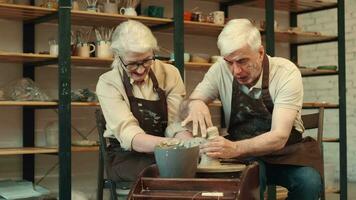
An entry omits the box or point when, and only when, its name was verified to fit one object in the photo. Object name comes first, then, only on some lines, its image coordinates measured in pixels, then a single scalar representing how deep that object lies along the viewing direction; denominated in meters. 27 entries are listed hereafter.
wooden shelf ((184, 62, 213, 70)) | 4.27
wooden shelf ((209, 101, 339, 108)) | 5.02
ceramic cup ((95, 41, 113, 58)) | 3.85
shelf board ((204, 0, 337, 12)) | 4.96
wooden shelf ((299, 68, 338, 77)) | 5.07
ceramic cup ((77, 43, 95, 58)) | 3.81
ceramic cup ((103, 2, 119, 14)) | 3.94
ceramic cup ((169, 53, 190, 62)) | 4.26
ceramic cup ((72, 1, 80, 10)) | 3.78
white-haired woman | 2.23
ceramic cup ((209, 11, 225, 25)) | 4.43
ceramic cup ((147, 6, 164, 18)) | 4.19
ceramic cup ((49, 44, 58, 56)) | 3.68
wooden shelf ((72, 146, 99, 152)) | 3.78
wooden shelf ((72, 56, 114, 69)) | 3.79
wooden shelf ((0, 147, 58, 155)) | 3.52
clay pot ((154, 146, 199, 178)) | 1.70
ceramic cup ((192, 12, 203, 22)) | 4.33
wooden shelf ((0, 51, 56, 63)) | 3.52
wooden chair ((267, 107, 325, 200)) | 3.04
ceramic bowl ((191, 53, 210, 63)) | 4.37
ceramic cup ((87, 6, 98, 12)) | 3.88
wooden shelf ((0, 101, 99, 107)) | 3.48
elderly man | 2.10
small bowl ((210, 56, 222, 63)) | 4.46
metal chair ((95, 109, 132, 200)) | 2.41
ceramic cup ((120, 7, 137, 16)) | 4.00
